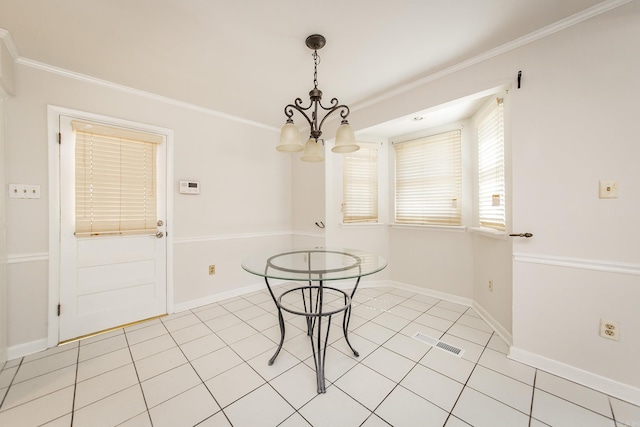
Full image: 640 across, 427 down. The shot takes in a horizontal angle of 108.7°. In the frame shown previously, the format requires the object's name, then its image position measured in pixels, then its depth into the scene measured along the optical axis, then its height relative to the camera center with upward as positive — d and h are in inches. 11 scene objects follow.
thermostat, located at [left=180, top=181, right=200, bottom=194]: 110.7 +13.3
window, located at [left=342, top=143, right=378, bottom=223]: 137.9 +17.0
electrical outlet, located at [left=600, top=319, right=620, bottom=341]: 58.8 -30.6
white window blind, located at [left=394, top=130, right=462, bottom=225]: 118.1 +18.0
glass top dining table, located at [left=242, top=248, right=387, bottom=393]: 60.2 -15.7
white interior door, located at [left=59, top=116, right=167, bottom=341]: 85.4 -22.8
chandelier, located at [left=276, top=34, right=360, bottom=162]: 66.7 +23.7
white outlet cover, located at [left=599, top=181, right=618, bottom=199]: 59.0 +5.7
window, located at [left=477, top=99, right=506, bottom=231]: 85.4 +18.3
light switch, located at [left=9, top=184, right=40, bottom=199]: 76.4 +8.2
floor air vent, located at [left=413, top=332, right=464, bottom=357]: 76.9 -46.3
